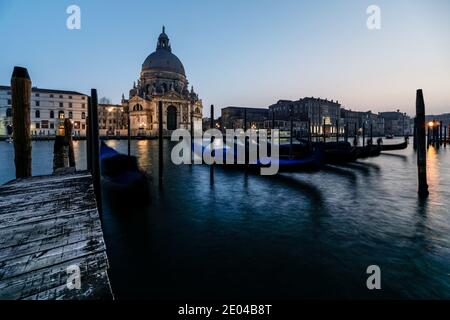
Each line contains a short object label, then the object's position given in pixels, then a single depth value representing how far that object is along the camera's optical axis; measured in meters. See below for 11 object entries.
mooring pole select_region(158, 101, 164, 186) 11.01
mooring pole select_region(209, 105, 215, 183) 12.41
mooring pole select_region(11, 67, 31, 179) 6.27
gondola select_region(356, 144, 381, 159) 21.01
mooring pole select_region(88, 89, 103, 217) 6.12
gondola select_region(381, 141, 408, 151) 26.24
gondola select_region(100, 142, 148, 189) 8.83
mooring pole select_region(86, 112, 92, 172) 9.83
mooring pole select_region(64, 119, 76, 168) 11.82
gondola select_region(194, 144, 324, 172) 11.71
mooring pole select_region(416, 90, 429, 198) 8.12
